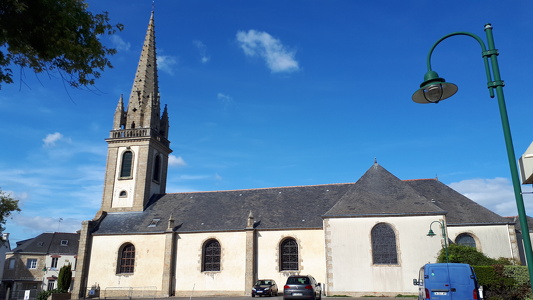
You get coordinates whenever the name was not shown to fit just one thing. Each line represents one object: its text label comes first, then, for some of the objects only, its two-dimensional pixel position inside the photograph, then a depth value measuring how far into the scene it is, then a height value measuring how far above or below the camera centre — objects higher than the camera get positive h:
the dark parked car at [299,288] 18.95 -0.78
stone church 26.17 +2.85
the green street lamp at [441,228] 22.57 +2.48
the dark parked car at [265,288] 26.86 -1.09
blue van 13.80 -0.37
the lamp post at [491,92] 5.94 +2.95
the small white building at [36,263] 48.53 +0.96
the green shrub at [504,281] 17.53 -0.43
